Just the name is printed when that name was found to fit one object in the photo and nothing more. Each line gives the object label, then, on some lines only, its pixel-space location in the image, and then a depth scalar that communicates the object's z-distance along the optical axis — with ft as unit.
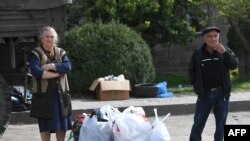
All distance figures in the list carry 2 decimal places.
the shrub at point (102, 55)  51.14
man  28.55
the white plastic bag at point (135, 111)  26.89
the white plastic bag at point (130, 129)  25.91
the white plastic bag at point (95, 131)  26.40
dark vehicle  34.83
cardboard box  48.91
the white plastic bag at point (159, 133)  25.91
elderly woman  27.11
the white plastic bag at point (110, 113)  26.91
